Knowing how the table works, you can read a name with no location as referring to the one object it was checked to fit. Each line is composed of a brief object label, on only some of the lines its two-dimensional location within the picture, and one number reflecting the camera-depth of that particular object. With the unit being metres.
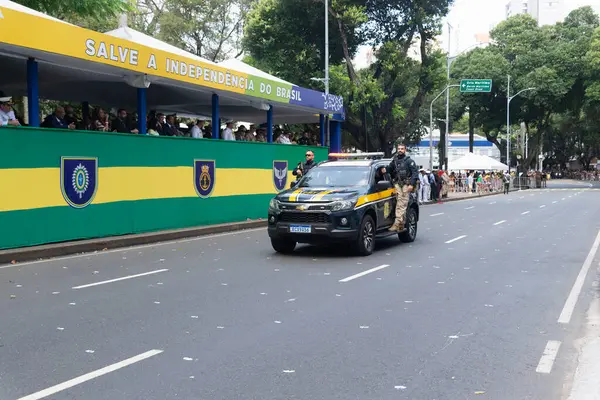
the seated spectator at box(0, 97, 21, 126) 12.40
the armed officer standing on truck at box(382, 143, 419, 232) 13.91
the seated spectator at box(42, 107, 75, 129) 13.88
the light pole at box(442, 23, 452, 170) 43.42
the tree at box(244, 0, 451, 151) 33.06
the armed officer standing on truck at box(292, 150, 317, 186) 16.27
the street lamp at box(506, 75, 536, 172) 55.93
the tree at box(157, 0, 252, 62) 40.28
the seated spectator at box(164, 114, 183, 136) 17.70
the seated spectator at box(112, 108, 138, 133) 15.70
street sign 39.84
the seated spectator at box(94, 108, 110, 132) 15.11
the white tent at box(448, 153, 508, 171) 47.97
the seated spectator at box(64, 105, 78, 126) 15.23
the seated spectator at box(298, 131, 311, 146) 24.86
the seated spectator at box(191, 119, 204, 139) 18.46
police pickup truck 11.75
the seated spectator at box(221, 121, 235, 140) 19.73
